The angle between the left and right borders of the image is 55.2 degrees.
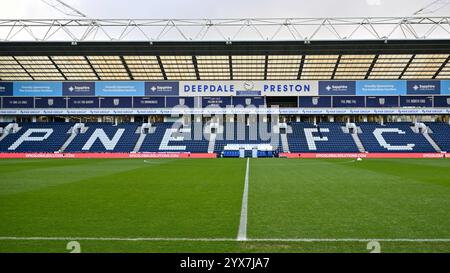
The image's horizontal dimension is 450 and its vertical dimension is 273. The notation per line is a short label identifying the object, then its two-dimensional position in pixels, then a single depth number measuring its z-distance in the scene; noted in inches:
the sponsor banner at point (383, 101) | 2139.5
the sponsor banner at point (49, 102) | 2183.8
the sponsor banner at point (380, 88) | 2122.3
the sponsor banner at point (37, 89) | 2170.3
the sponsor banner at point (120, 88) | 2162.9
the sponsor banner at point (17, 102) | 2183.8
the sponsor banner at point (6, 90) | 2180.1
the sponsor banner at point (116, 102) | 2185.0
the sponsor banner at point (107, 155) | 1972.2
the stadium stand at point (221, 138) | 2054.6
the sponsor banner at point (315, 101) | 2164.1
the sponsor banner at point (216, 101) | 2171.5
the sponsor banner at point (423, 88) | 2117.4
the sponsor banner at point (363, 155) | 1951.3
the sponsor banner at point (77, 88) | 2171.5
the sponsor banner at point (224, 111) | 2150.6
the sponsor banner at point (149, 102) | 2180.1
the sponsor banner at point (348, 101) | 2154.3
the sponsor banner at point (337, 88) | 2138.3
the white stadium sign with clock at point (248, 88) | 2160.4
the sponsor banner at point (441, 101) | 2135.8
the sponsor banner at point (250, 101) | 2180.1
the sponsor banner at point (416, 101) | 2132.1
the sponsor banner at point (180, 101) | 2166.6
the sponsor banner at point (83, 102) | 2187.5
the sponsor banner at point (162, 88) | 2162.9
